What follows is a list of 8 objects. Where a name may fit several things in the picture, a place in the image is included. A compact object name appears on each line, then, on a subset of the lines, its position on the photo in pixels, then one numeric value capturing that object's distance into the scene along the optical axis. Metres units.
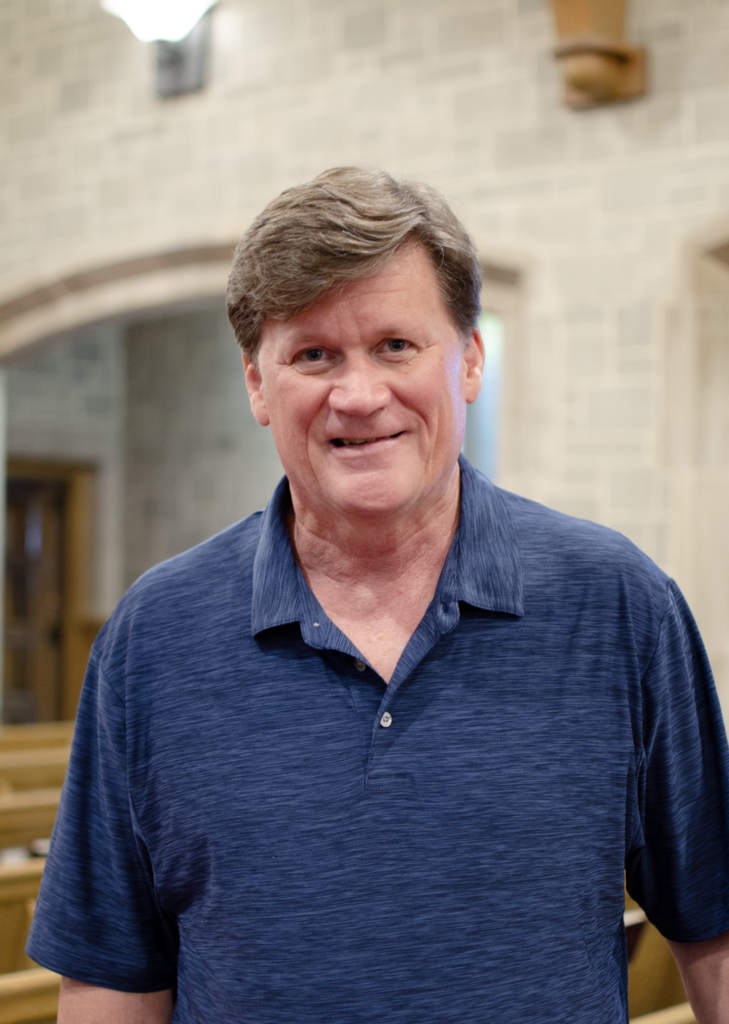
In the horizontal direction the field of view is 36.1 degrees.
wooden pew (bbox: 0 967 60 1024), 1.67
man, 0.97
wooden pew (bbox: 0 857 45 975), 2.32
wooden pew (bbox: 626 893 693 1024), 2.17
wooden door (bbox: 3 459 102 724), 7.96
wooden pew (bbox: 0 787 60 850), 2.94
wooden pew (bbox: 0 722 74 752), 4.39
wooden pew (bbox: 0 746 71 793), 3.46
